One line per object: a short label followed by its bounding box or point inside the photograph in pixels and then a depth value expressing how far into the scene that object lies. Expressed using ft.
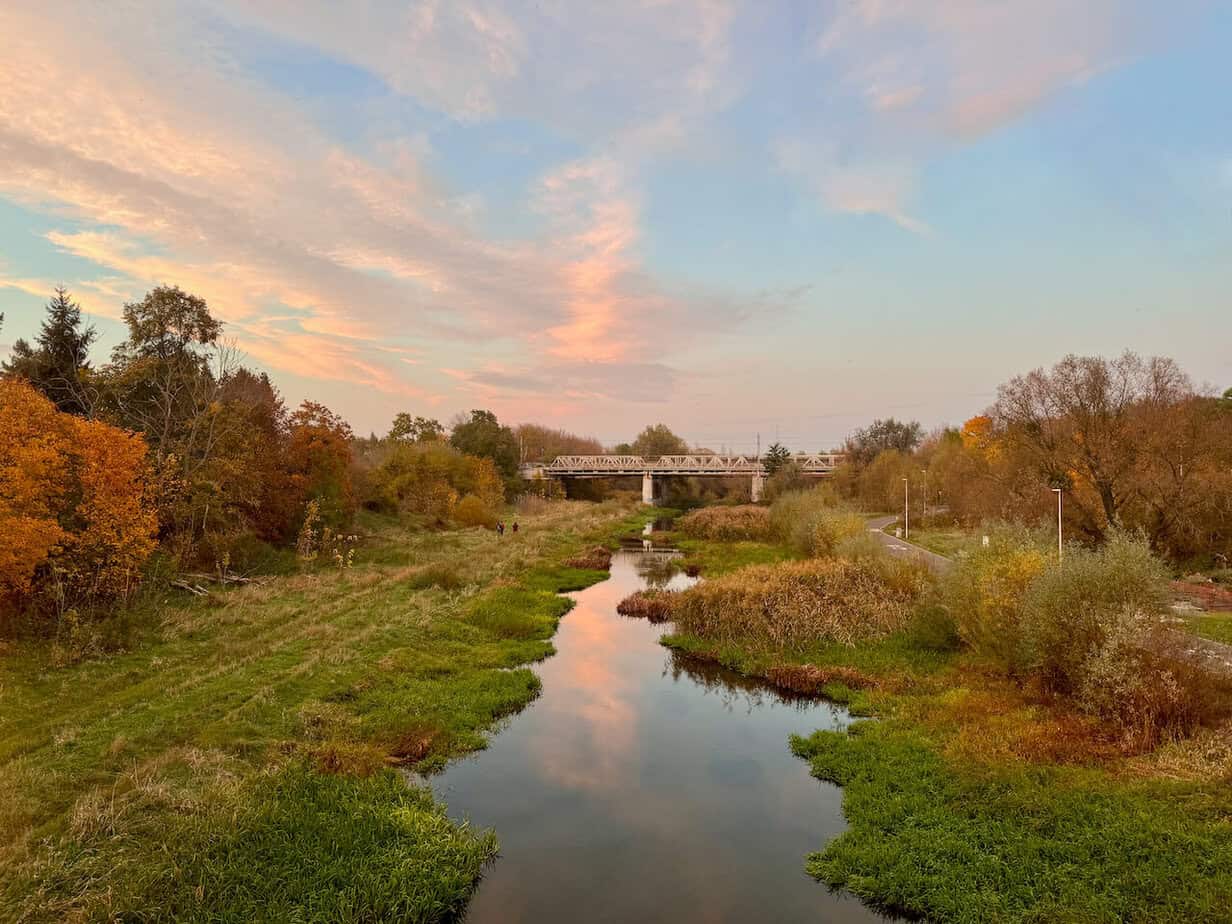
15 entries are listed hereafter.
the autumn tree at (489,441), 254.27
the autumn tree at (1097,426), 101.30
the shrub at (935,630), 64.39
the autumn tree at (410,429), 234.79
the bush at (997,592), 52.44
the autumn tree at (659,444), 479.41
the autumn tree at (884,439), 326.03
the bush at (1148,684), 39.34
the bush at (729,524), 174.81
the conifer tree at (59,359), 104.27
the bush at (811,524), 114.79
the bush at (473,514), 181.06
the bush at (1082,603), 43.21
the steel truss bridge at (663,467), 323.37
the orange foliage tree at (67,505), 53.98
